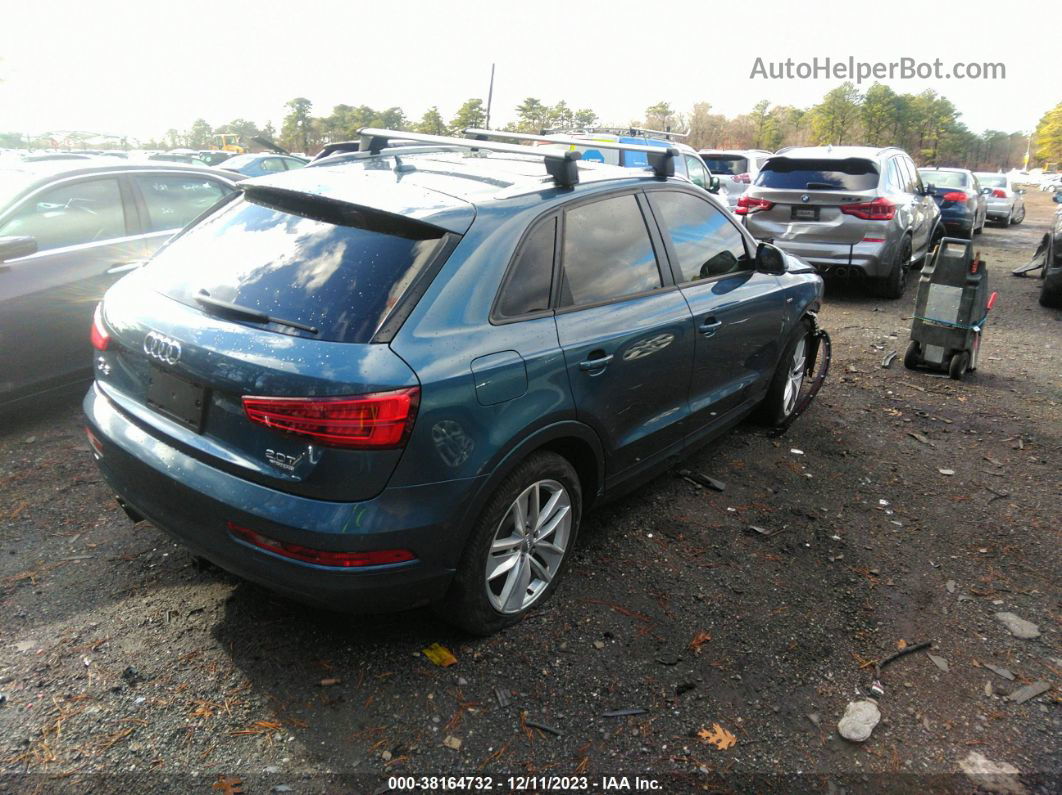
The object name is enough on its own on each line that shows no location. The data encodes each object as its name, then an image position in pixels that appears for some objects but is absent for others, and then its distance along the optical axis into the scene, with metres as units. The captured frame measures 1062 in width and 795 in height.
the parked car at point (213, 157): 22.52
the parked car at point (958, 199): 14.77
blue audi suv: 2.34
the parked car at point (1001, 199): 21.39
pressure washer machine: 6.16
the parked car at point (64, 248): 4.57
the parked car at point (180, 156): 21.50
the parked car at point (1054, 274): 9.12
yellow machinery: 42.38
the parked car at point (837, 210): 8.84
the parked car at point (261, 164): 15.90
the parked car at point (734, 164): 15.38
